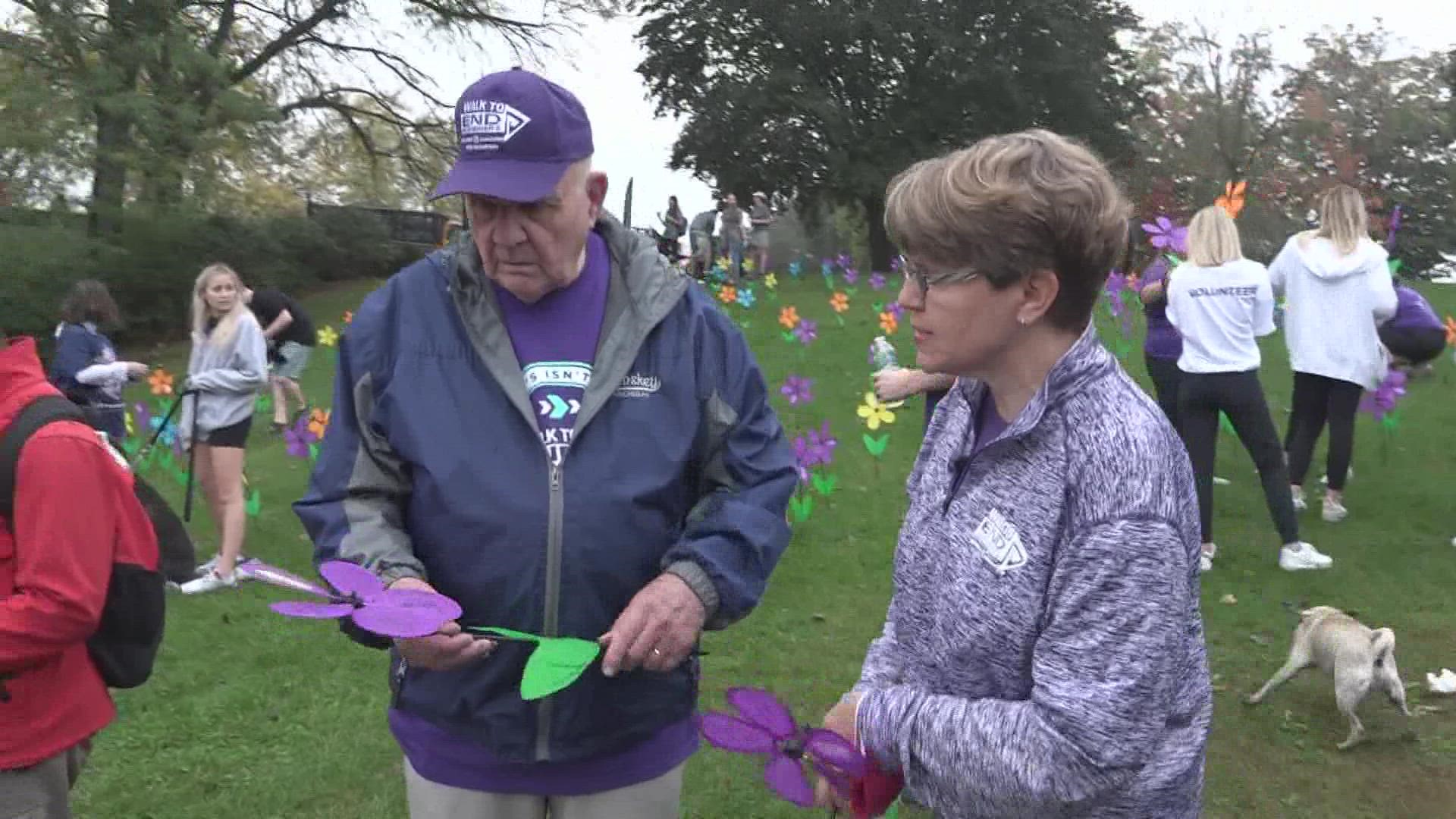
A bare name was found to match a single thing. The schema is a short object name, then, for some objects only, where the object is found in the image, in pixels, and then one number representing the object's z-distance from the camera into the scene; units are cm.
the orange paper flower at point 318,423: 846
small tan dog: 408
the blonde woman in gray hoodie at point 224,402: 612
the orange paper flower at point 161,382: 999
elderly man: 191
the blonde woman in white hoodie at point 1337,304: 614
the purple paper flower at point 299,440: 835
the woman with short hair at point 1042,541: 139
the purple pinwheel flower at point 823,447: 731
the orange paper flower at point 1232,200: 623
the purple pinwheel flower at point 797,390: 895
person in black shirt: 1012
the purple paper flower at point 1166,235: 651
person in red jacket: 208
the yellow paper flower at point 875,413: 708
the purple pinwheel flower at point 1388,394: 812
